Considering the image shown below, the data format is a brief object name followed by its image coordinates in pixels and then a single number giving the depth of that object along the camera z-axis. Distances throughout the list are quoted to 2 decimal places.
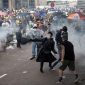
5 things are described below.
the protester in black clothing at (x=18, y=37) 20.58
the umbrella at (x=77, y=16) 22.31
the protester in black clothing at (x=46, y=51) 13.19
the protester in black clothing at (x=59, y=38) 13.08
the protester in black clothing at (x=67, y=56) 11.12
